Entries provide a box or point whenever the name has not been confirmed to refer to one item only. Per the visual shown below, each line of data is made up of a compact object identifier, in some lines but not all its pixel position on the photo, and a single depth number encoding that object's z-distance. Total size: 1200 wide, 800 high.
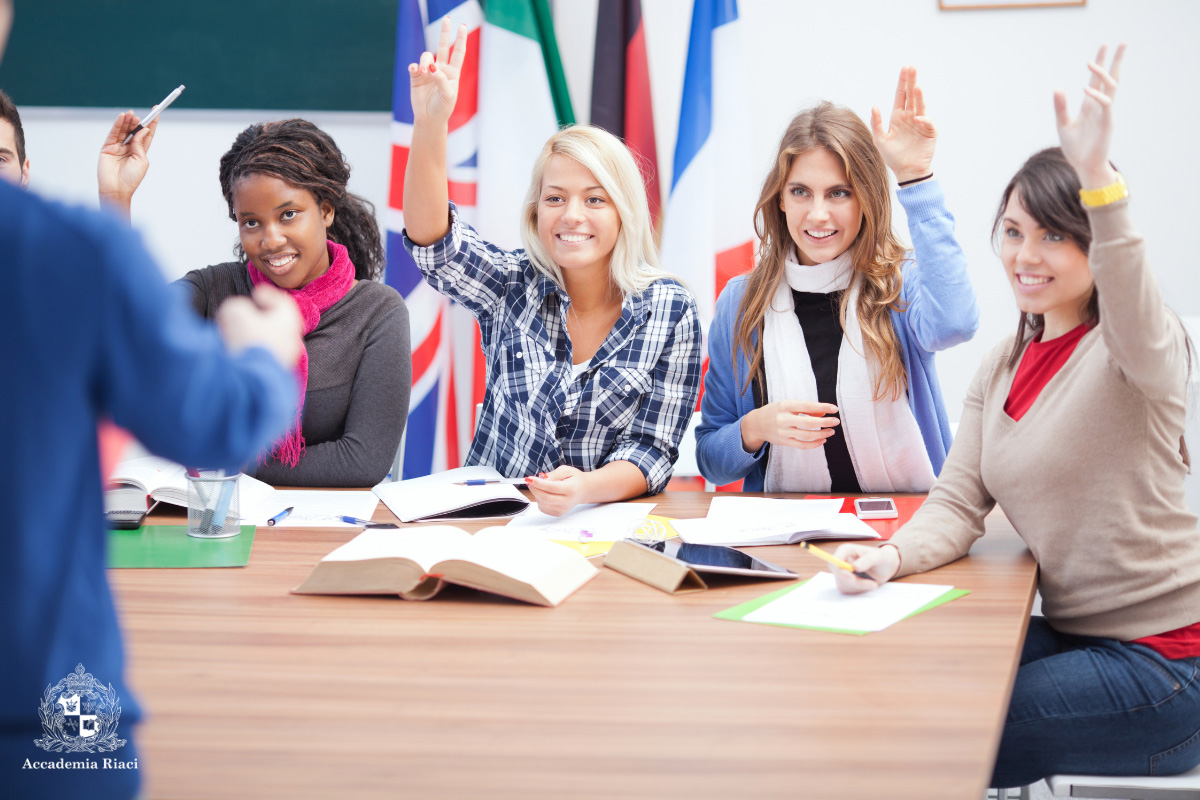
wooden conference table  3.26
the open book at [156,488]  4.12
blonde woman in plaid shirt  4.31
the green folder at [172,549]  3.88
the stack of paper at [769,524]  3.97
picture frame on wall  5.21
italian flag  5.16
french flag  5.18
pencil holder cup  4.01
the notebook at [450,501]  4.12
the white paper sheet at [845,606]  3.67
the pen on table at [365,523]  4.07
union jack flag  5.20
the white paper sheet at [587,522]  4.01
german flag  5.27
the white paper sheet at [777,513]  4.05
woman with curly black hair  4.49
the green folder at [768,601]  3.68
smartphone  4.10
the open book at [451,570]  3.74
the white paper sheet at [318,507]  4.10
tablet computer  3.80
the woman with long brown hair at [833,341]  4.33
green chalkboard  5.31
